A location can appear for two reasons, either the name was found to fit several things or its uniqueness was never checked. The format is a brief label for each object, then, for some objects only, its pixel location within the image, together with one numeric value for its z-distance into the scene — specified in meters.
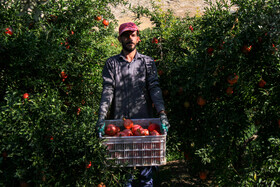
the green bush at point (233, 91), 2.76
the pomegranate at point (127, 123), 2.72
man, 2.92
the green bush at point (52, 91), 2.44
